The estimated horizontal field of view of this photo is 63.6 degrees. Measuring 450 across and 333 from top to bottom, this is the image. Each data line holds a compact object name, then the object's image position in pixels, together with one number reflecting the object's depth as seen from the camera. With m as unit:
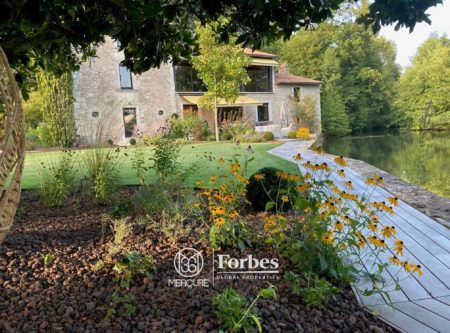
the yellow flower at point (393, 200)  2.28
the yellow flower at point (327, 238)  2.25
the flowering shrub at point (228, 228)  2.67
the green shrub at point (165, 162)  4.56
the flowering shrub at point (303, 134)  17.48
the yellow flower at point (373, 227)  2.24
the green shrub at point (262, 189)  4.07
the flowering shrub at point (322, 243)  2.27
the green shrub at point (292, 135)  18.24
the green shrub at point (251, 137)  15.65
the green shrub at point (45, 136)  14.23
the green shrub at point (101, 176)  4.54
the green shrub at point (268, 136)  16.26
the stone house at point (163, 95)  17.09
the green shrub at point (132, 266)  2.30
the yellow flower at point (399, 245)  2.07
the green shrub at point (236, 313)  1.77
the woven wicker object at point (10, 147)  1.12
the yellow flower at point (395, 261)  2.03
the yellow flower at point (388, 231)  2.09
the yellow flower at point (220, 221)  2.57
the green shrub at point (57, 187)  4.46
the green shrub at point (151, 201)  3.63
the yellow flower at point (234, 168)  3.14
